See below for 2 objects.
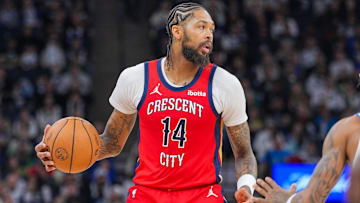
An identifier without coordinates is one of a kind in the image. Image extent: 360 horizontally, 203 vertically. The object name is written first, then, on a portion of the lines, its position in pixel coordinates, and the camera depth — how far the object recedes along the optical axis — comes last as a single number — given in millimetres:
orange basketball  9141
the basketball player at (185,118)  9187
